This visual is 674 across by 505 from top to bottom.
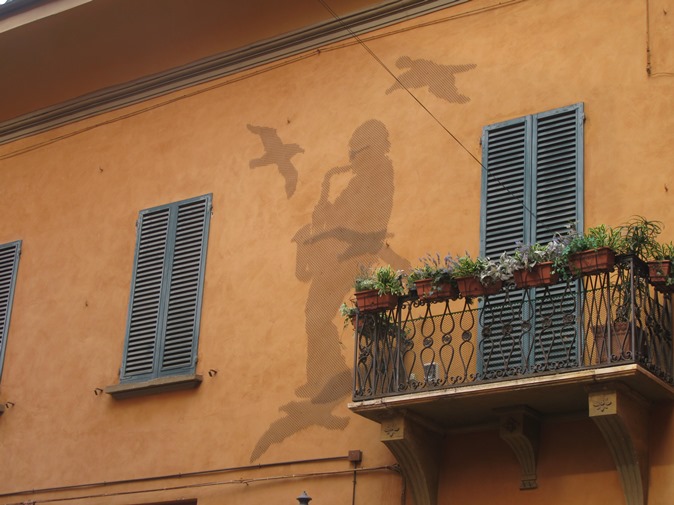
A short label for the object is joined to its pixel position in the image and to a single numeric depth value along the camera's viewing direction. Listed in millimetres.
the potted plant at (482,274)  10789
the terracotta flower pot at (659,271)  10383
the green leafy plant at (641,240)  10453
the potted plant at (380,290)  11297
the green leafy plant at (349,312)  11602
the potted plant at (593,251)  10297
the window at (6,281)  15114
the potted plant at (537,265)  10578
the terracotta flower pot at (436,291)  11055
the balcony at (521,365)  10250
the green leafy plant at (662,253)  10516
